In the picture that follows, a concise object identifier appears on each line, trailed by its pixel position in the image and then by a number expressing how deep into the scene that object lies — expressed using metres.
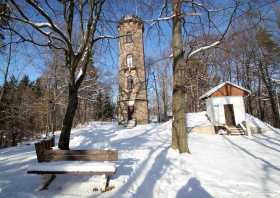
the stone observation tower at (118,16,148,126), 28.59
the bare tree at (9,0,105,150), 7.24
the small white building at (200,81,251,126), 18.95
